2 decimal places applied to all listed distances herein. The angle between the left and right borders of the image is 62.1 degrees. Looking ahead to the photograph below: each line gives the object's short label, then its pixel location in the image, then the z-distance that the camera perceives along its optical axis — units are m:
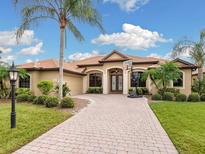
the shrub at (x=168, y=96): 16.80
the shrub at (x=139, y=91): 21.44
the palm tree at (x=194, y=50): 21.33
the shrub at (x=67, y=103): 11.73
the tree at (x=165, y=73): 17.16
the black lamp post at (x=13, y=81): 7.02
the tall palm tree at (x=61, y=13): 11.74
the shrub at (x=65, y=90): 18.20
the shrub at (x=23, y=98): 14.76
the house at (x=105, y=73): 19.27
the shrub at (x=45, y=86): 16.30
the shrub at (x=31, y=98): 14.58
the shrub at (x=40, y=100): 13.07
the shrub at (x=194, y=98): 16.34
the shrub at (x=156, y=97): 16.92
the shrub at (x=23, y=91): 17.88
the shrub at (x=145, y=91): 21.86
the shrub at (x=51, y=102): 11.87
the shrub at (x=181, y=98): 16.45
